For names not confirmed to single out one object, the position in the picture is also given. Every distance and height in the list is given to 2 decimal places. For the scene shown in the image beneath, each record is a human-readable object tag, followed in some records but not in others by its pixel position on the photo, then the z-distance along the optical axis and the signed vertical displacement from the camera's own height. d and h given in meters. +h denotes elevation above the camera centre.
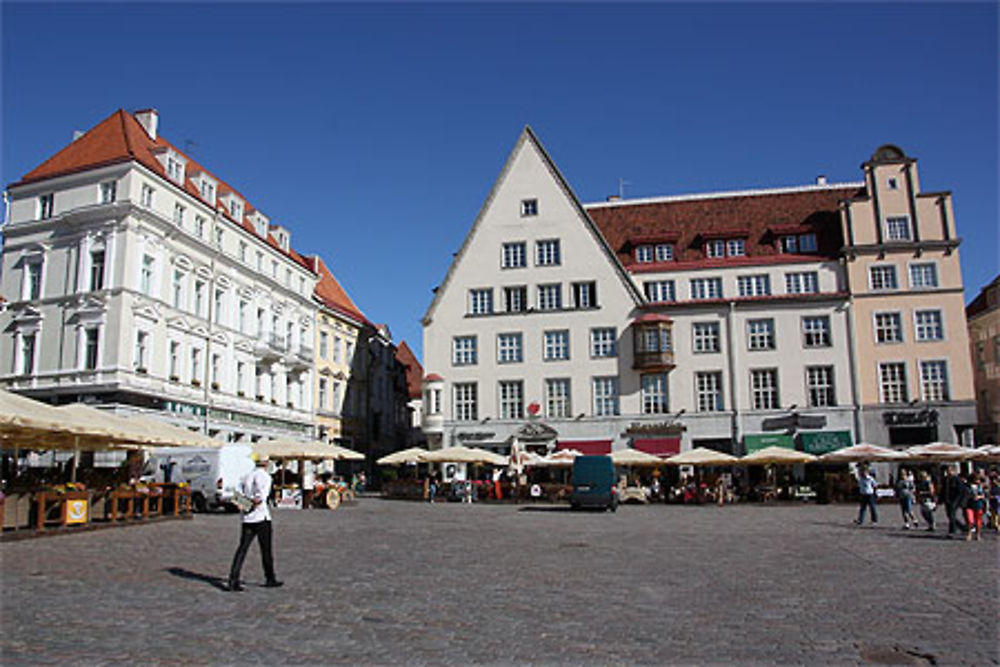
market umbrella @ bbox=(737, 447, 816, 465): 36.56 +0.70
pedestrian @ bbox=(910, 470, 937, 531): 22.03 -0.87
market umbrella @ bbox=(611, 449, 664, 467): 38.00 +0.77
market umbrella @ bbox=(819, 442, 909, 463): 35.16 +0.73
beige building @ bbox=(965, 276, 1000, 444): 54.91 +8.02
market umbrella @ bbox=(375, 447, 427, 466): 41.22 +1.10
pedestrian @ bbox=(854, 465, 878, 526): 24.81 -0.65
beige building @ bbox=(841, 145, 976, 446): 45.00 +8.86
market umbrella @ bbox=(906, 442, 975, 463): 35.00 +0.77
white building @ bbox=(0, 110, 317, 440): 38.53 +9.88
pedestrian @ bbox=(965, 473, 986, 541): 20.14 -0.93
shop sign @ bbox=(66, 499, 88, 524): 20.31 -0.62
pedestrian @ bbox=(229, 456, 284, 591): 11.36 -0.50
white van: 30.62 +0.54
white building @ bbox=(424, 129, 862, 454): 46.75 +8.56
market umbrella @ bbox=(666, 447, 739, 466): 37.22 +0.72
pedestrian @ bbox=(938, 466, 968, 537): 20.66 -0.64
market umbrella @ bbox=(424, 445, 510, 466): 40.06 +1.08
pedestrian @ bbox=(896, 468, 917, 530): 23.39 -0.89
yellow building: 57.78 +8.32
